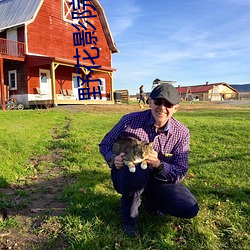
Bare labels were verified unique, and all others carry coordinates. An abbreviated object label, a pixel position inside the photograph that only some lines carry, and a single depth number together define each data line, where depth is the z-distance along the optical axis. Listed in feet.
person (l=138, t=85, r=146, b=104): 73.78
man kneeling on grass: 9.18
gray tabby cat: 8.50
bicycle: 58.65
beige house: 179.73
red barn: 63.46
